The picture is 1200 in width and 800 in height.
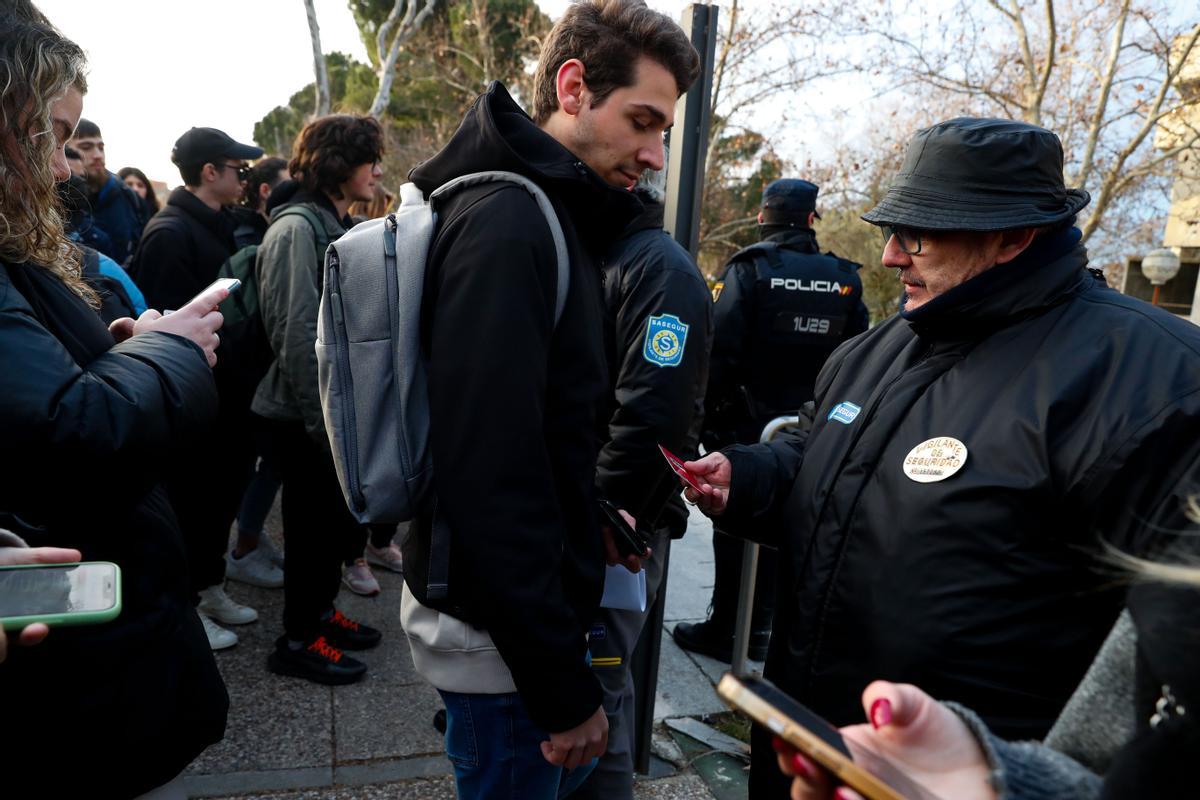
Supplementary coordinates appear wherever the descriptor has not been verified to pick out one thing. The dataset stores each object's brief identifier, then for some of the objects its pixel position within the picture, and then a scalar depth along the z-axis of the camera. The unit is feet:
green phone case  3.95
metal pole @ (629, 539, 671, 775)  9.89
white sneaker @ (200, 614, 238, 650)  12.24
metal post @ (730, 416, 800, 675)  11.40
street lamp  67.97
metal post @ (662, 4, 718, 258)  8.71
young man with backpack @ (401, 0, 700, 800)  4.85
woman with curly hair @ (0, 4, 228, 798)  4.63
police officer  14.34
